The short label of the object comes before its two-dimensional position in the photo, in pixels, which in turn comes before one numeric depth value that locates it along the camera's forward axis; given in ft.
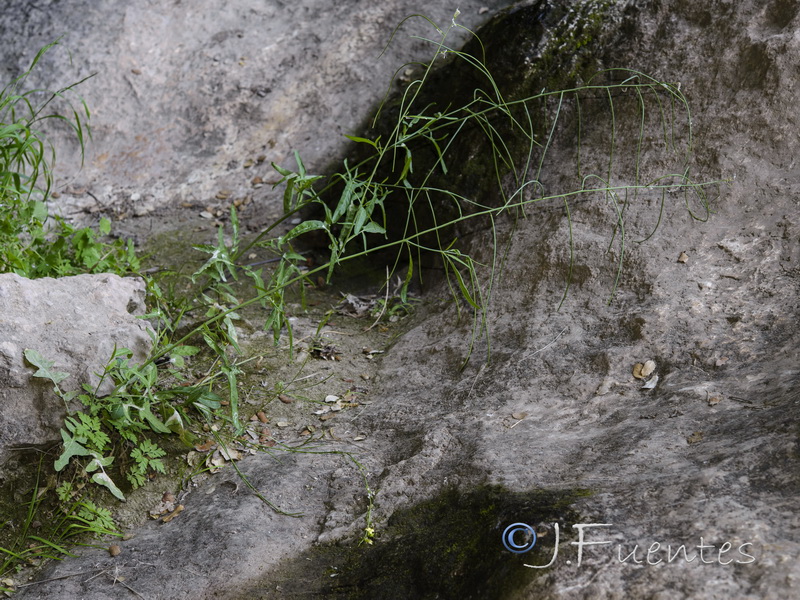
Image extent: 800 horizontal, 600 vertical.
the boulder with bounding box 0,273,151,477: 8.22
